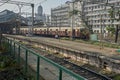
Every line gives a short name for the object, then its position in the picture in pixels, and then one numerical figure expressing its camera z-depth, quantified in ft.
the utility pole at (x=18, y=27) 260.17
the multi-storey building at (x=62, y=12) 434.47
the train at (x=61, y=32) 166.09
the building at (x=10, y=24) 263.70
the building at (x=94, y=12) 329.05
